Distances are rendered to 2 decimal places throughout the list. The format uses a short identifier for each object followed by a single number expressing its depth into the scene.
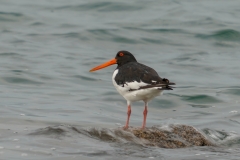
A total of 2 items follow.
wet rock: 16.52
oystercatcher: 16.77
